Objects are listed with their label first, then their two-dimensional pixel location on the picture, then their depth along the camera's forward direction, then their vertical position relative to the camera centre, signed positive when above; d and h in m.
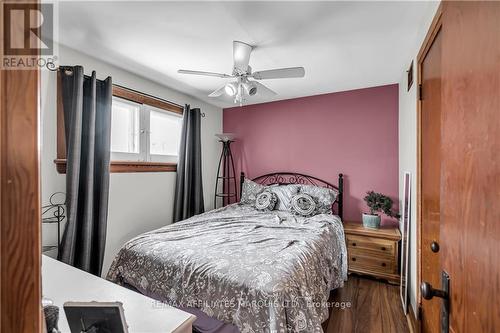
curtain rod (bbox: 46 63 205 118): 2.12 +0.87
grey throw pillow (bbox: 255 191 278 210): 3.29 -0.47
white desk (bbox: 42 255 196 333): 0.93 -0.61
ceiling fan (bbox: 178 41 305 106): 1.97 +0.77
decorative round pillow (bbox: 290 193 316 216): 2.98 -0.48
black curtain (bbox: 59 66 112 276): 2.09 +0.00
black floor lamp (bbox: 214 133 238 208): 4.29 -0.21
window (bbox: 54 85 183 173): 2.69 +0.41
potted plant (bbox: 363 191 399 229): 2.95 -0.49
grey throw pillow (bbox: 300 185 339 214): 3.12 -0.38
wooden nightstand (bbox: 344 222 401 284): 2.71 -0.98
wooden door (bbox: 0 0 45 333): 0.40 -0.06
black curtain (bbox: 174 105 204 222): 3.33 -0.07
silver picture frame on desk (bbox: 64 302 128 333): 0.67 -0.43
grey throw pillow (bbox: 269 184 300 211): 3.32 -0.38
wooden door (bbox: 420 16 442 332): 1.36 +0.01
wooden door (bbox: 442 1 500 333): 0.53 +0.01
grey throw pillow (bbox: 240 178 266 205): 3.70 -0.38
